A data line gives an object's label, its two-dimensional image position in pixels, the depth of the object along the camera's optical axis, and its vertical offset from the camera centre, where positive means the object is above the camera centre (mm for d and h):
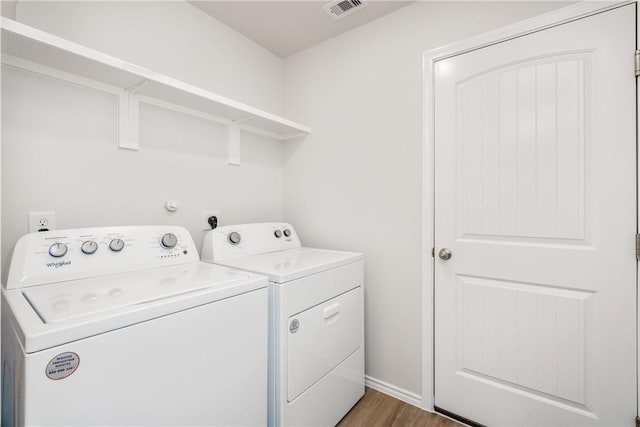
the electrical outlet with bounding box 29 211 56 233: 1239 -32
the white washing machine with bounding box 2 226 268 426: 708 -345
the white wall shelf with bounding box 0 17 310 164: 1093 +617
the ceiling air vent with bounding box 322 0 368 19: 1727 +1225
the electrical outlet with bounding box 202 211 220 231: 1837 -38
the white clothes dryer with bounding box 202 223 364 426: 1251 -517
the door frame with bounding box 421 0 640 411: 1679 -67
